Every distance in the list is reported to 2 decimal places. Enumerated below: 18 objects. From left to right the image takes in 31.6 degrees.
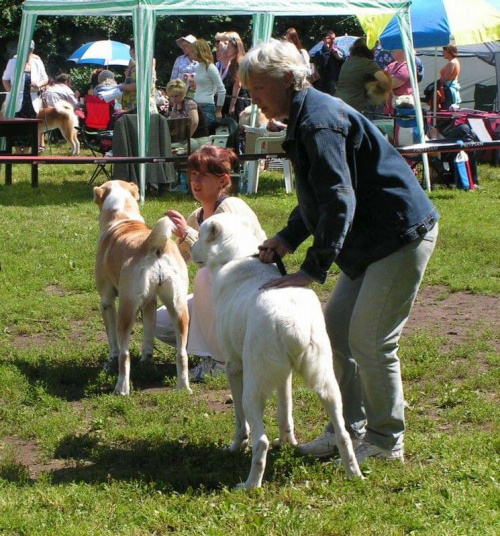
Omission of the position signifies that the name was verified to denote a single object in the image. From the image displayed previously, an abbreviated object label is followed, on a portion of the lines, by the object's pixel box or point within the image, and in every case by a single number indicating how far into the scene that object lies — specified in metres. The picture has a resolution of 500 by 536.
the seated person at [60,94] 20.56
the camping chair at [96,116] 18.92
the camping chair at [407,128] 13.68
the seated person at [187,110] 13.90
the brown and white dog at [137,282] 5.56
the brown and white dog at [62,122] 18.53
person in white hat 15.82
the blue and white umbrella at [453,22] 16.16
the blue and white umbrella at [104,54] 26.69
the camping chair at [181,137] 13.44
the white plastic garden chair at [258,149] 13.24
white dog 3.83
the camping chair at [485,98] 21.00
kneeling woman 5.45
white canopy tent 12.45
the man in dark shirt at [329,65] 17.50
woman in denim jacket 3.73
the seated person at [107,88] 20.52
